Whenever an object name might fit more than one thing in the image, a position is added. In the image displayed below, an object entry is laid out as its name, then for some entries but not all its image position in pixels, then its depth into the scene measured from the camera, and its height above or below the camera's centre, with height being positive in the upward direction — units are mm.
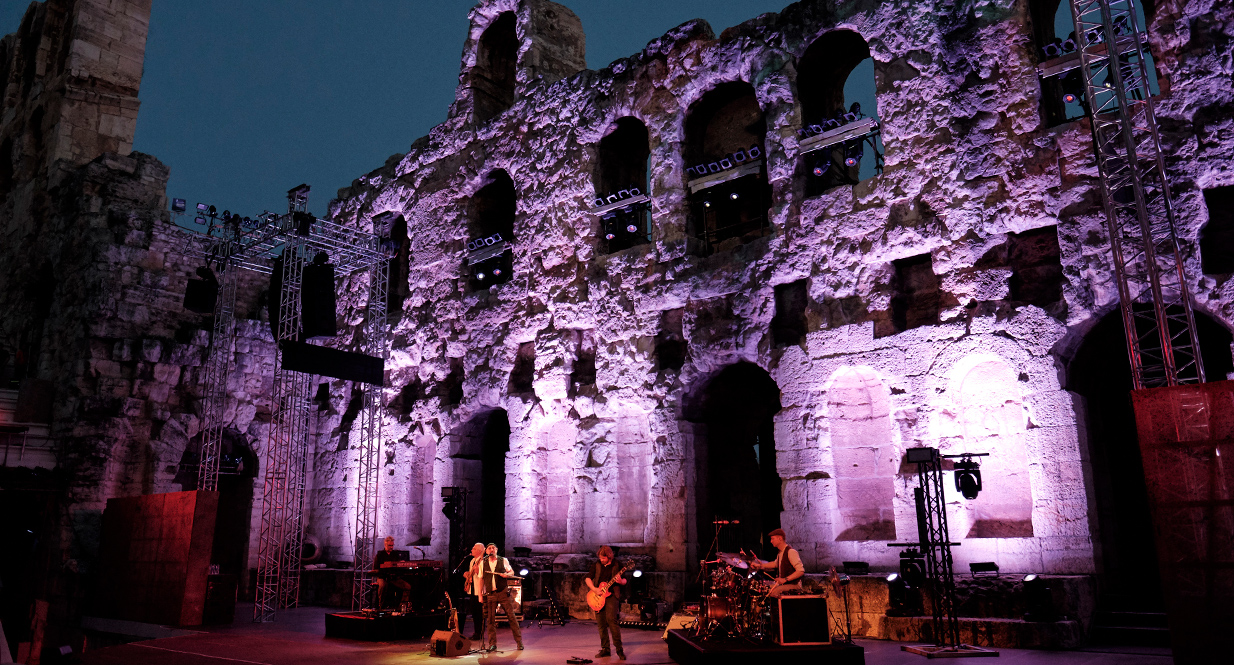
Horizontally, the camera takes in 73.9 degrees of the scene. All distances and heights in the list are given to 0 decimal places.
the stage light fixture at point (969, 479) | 9641 +389
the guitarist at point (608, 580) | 8586 -631
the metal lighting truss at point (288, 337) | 14148 +3572
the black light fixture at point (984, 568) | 9453 -622
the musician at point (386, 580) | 11430 -748
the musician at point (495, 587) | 9445 -724
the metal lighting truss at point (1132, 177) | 8180 +3618
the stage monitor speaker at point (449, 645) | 9102 -1312
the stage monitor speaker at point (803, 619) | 7539 -922
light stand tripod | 8578 -498
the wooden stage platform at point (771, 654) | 7074 -1170
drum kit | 8305 -893
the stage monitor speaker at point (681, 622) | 9277 -1211
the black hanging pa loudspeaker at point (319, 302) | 14945 +4010
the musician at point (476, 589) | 9555 -764
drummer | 7914 -521
